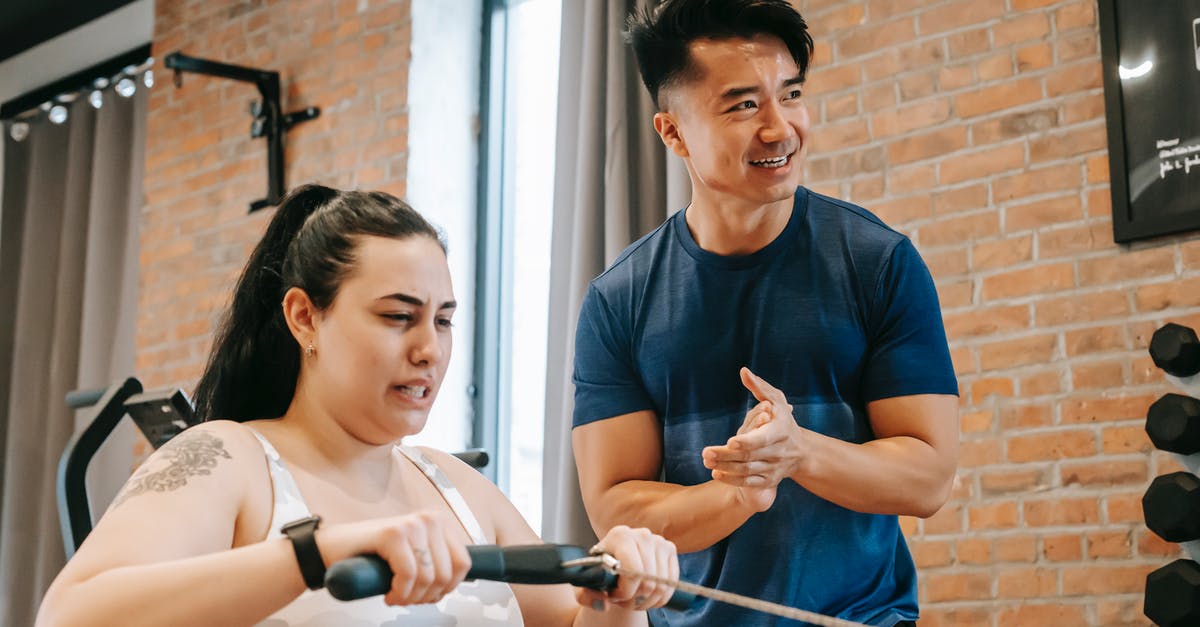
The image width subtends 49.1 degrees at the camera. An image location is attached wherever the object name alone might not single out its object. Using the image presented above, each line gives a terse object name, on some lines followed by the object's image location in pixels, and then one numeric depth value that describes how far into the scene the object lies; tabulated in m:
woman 1.20
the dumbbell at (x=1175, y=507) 2.34
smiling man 1.63
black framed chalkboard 2.58
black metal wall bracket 4.27
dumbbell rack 2.33
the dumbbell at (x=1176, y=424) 2.35
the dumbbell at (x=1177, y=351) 2.39
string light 5.14
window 3.91
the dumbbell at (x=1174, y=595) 2.30
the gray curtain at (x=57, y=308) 5.08
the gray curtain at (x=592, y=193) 3.41
